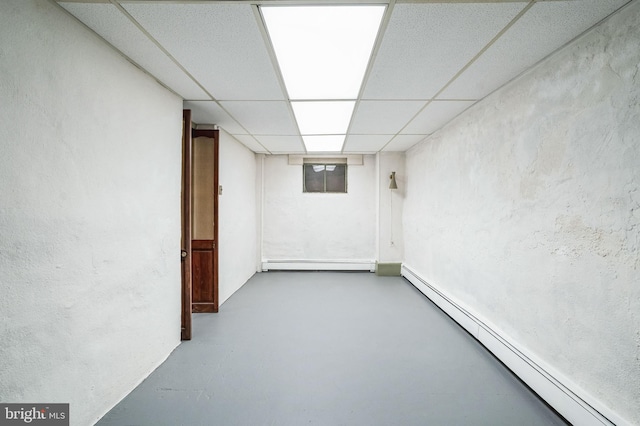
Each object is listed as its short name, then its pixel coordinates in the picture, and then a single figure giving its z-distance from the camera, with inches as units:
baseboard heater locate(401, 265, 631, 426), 60.6
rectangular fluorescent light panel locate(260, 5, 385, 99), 57.7
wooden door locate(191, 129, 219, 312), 136.3
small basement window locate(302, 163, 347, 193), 228.5
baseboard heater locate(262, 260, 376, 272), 224.1
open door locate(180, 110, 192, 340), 108.0
